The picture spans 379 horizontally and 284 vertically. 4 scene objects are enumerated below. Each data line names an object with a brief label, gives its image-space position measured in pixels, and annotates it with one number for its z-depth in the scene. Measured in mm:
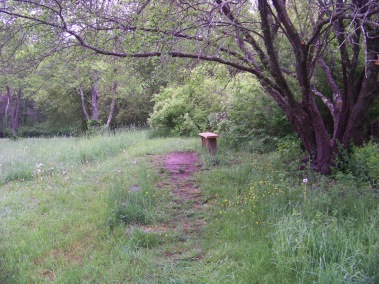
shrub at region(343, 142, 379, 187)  6089
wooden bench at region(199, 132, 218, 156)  9412
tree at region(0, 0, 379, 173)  5793
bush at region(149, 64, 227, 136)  14922
